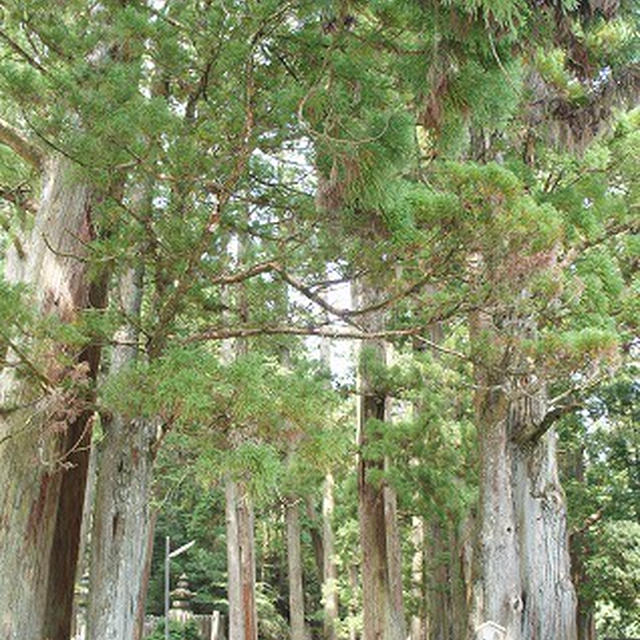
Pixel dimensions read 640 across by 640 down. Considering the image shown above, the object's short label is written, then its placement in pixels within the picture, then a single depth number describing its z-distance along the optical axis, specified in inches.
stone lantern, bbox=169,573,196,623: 645.3
